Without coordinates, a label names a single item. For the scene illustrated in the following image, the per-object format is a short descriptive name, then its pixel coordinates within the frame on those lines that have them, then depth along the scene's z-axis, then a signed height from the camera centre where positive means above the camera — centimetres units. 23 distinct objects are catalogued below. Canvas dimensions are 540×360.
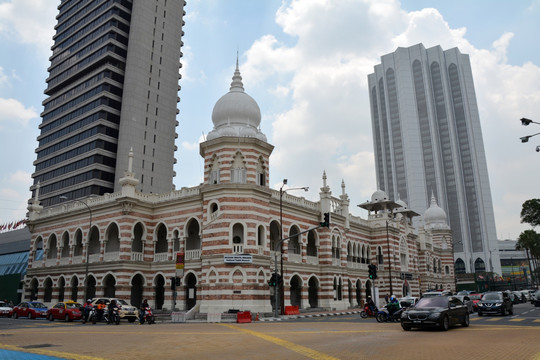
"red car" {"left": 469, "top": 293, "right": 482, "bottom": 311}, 3588 -65
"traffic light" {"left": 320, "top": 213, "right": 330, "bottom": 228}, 2987 +481
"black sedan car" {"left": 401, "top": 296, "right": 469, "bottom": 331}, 1833 -95
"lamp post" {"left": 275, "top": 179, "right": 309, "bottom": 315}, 3648 -14
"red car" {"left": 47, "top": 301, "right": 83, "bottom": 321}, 3100 -98
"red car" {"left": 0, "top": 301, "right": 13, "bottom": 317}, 3769 -109
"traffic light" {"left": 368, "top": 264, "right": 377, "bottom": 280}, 3522 +162
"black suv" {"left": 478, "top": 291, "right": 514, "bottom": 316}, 2811 -89
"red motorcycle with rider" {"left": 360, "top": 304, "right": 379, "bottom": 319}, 3030 -128
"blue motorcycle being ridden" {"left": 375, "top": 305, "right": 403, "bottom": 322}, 2598 -140
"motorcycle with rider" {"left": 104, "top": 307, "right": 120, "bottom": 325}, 2720 -123
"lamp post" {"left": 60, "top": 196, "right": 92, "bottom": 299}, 3841 +474
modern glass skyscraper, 7281 +3330
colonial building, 3441 +495
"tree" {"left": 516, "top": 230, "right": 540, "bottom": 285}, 7925 +842
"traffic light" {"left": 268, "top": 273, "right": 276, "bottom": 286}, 3150 +87
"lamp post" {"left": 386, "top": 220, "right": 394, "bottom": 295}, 5006 +301
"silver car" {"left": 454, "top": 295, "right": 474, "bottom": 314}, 3049 -91
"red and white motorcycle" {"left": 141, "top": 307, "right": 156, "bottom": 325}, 2797 -126
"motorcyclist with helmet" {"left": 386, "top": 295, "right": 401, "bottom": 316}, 2641 -91
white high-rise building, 12131 +4241
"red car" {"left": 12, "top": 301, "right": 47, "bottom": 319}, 3472 -97
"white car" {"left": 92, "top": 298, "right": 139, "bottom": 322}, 2895 -97
